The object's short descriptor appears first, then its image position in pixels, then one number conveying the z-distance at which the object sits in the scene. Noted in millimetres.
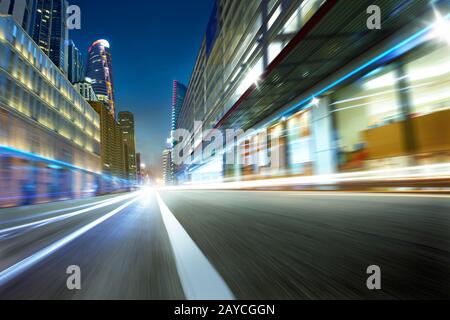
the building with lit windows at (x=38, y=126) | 10767
